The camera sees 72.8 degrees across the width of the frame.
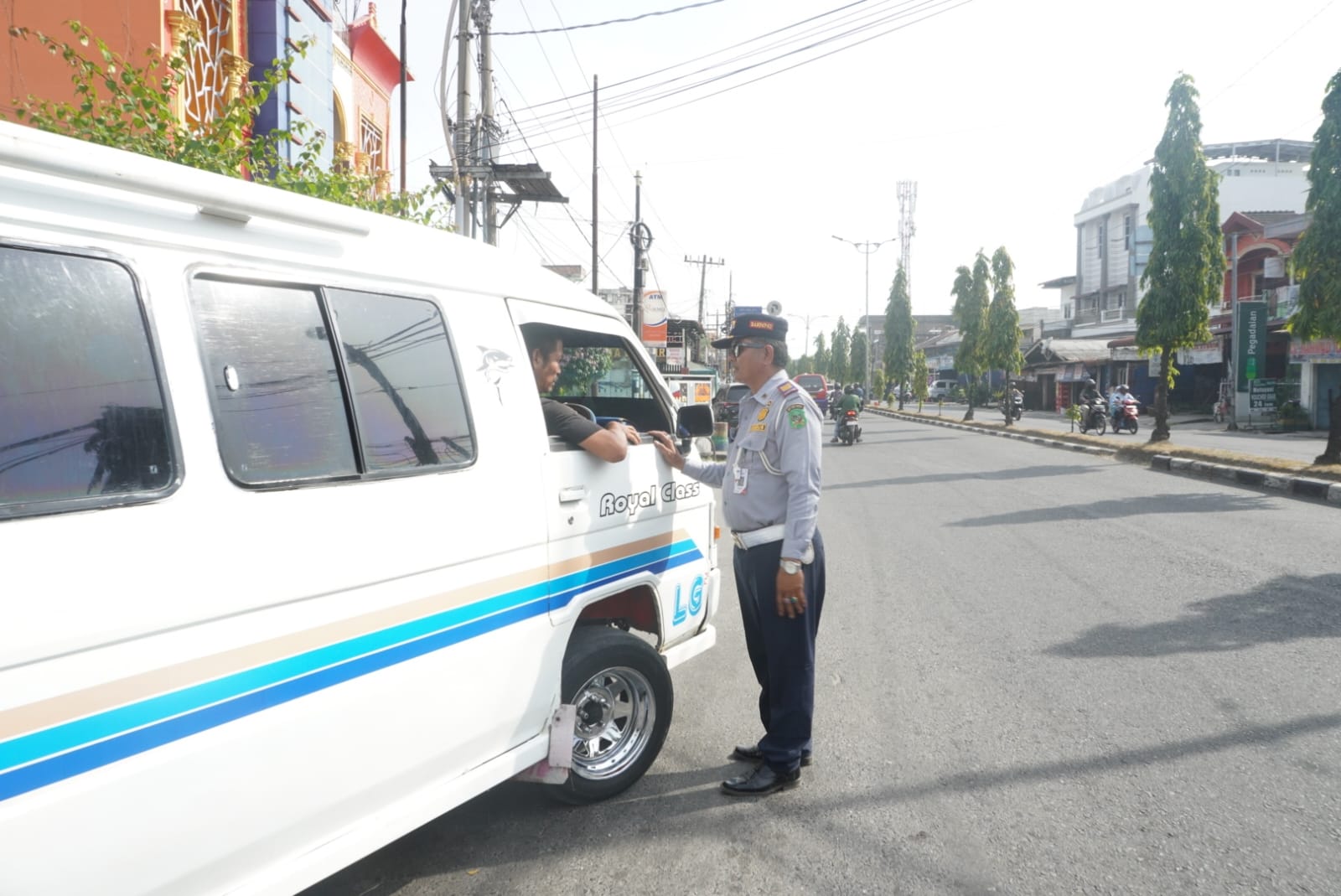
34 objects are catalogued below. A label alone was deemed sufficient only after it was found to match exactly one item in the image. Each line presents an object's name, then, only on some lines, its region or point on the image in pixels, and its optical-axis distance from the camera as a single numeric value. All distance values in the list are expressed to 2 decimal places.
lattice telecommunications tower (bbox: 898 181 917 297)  66.69
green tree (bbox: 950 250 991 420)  36.09
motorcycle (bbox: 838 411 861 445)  24.66
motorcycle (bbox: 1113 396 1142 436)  26.12
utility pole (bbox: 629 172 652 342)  26.50
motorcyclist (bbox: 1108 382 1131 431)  26.20
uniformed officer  3.48
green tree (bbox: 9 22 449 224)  5.94
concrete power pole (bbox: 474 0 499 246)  15.30
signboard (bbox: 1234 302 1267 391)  28.34
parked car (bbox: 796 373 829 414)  35.17
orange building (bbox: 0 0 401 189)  9.59
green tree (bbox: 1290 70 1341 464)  14.19
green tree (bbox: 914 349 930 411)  47.84
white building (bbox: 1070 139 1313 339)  54.34
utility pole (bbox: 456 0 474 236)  14.45
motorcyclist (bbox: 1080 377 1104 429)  26.91
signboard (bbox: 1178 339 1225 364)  36.34
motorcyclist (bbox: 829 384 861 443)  24.49
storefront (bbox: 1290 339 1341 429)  28.05
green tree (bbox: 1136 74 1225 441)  19.53
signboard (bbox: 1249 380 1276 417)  28.34
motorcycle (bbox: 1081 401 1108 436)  26.00
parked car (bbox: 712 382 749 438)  21.02
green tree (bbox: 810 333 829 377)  118.46
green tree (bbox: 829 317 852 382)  88.69
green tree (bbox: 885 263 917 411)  50.84
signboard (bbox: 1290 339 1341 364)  27.41
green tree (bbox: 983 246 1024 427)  32.75
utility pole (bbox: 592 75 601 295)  25.59
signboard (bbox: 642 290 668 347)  22.34
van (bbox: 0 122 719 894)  1.76
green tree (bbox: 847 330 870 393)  74.12
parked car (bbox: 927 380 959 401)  73.32
